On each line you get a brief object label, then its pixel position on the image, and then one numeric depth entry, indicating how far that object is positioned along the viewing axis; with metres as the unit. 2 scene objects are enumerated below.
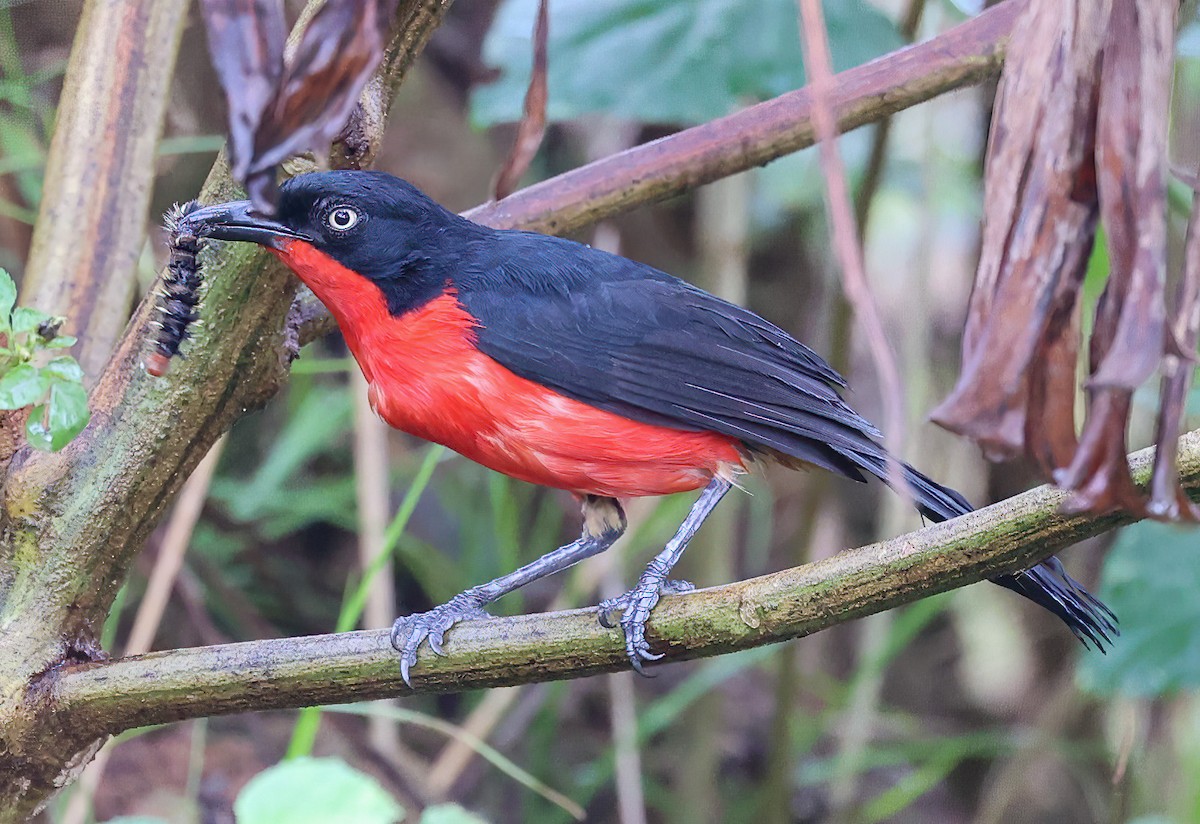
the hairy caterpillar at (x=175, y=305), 3.84
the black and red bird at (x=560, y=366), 3.88
